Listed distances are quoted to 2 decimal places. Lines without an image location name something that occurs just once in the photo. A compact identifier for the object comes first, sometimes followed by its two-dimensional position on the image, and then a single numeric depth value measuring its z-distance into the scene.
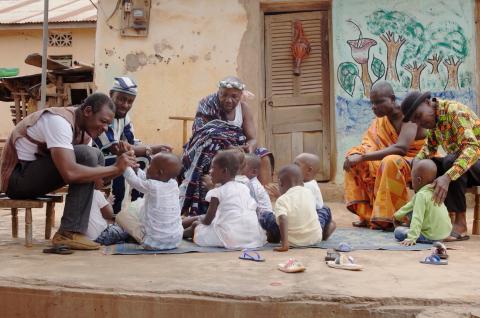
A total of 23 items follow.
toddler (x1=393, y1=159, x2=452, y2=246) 4.32
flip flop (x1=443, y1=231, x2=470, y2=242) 4.58
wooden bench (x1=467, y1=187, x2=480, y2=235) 5.02
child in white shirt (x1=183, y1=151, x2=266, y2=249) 4.08
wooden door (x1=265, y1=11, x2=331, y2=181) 8.35
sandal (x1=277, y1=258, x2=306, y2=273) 3.21
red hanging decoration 8.36
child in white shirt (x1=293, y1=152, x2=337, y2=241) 4.42
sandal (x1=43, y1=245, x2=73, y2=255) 3.74
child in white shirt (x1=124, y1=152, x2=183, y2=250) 3.91
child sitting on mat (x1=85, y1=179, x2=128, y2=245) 4.17
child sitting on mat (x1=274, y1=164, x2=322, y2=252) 4.00
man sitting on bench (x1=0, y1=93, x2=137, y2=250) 3.72
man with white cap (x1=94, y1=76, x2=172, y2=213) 4.82
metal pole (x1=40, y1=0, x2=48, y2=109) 8.02
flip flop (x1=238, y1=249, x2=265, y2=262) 3.58
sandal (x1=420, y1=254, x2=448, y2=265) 3.56
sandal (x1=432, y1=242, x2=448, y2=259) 3.73
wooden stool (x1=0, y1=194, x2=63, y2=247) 3.88
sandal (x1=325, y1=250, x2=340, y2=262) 3.55
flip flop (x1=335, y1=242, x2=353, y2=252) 3.98
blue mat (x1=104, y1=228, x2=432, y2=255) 3.91
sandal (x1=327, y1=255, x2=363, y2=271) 3.33
